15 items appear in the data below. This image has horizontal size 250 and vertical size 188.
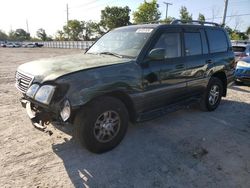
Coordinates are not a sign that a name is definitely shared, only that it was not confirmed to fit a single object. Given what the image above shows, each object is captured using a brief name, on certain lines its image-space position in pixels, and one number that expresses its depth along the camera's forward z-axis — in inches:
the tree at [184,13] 1358.5
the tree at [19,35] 3315.4
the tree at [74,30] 2293.9
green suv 97.5
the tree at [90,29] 2222.6
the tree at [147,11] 1276.4
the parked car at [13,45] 1963.8
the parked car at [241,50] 310.7
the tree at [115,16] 1939.4
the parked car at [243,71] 260.0
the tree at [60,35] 2595.9
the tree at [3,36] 3235.7
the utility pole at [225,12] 675.7
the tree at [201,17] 1374.2
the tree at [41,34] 3175.5
